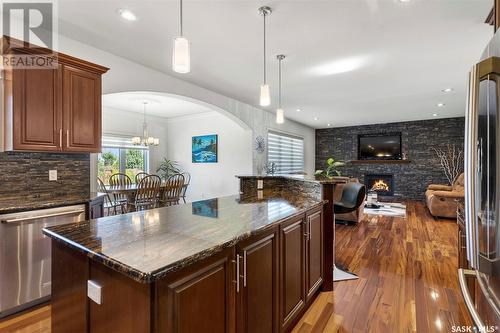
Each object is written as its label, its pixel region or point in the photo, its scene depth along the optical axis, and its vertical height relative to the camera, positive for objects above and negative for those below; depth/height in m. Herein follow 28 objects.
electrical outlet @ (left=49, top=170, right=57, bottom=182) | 2.61 -0.09
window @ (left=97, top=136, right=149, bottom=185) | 6.20 +0.21
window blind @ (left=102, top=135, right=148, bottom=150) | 6.17 +0.63
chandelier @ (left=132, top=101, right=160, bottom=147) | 5.54 +0.58
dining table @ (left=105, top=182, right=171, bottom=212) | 4.23 -0.42
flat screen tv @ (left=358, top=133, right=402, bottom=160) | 8.27 +0.67
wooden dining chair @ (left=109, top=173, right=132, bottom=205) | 4.90 -0.37
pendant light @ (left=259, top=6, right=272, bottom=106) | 2.37 +0.67
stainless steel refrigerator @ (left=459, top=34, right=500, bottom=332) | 0.86 -0.05
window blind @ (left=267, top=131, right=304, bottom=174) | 6.73 +0.43
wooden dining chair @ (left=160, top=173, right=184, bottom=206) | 4.86 -0.51
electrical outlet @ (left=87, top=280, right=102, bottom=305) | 1.04 -0.53
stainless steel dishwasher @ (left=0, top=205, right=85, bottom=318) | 1.96 -0.75
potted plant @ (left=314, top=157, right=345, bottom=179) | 8.84 -0.14
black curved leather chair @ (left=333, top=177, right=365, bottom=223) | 4.79 -0.97
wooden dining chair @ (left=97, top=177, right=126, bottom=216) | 4.42 -0.72
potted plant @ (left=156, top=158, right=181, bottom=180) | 7.21 -0.08
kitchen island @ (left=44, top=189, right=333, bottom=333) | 0.92 -0.47
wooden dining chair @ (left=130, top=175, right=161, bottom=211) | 4.34 -0.50
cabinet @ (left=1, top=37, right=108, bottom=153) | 2.15 +0.56
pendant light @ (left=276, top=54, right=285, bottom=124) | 2.98 +0.65
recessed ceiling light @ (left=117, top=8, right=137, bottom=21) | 2.18 +1.36
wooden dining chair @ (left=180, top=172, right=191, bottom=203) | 7.15 -0.30
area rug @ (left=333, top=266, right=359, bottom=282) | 2.70 -1.21
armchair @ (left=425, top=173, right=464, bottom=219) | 5.17 -0.78
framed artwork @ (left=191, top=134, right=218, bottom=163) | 6.63 +0.48
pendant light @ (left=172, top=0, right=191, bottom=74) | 1.58 +0.72
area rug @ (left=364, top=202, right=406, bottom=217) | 5.87 -1.11
